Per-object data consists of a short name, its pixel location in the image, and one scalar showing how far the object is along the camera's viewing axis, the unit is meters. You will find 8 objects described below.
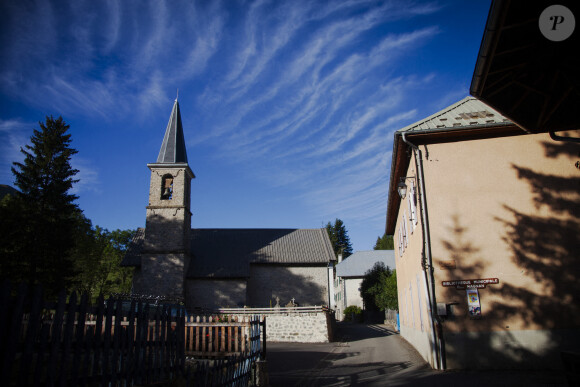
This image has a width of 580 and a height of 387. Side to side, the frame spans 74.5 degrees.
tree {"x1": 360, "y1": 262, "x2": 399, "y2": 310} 36.59
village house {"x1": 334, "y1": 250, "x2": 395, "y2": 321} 47.72
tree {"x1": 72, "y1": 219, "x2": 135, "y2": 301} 44.88
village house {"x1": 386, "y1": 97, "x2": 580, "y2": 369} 9.88
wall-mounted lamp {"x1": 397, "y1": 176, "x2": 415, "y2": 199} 12.59
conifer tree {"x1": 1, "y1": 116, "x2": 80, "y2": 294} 25.36
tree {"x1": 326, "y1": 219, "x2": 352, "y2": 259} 86.81
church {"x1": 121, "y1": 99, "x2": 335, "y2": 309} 31.12
